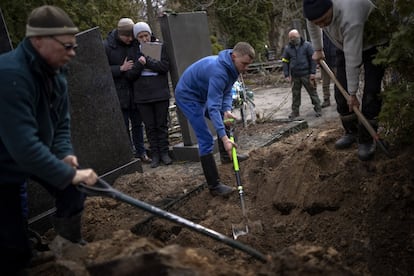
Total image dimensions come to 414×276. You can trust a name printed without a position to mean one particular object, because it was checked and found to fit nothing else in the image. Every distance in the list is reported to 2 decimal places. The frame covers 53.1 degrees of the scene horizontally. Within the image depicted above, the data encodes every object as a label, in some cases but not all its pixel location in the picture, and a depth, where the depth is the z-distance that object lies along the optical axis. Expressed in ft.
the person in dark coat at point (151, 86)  18.79
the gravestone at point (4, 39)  12.96
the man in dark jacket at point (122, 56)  18.79
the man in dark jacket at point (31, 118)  7.48
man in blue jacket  13.56
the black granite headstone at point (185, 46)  19.88
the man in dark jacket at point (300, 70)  28.68
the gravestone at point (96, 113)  16.17
